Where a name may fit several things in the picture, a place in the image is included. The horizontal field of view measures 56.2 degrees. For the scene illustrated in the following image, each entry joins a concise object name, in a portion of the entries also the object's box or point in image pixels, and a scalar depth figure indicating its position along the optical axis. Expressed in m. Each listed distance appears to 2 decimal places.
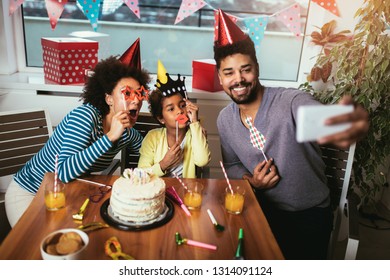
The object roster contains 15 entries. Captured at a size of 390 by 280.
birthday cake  1.11
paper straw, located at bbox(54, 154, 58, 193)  1.21
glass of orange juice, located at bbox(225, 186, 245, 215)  1.23
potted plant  1.82
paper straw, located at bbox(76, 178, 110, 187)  1.38
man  1.48
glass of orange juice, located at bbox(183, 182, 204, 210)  1.25
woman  1.39
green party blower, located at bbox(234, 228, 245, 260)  0.99
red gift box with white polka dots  2.16
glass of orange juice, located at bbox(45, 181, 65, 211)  1.18
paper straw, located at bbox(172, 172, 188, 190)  1.34
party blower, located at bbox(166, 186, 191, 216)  1.23
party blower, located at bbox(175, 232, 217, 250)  1.03
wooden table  1.00
